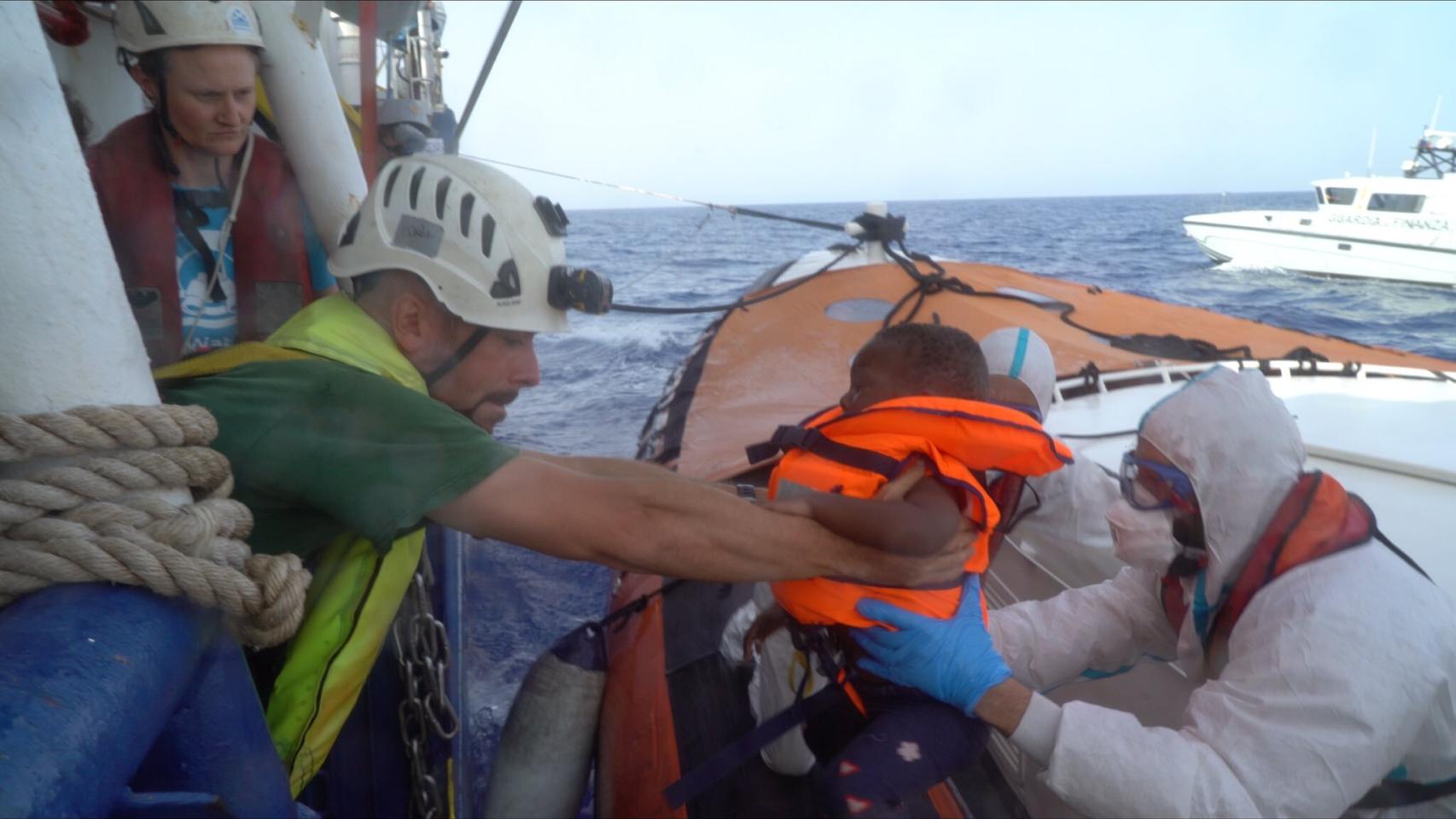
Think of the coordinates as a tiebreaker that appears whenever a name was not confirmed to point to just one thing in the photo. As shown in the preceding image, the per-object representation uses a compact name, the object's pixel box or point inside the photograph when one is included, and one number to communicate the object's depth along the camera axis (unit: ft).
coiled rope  2.74
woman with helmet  7.29
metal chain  7.00
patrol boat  61.11
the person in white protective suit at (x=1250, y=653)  5.17
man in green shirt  4.25
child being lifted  5.68
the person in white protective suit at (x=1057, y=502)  9.09
